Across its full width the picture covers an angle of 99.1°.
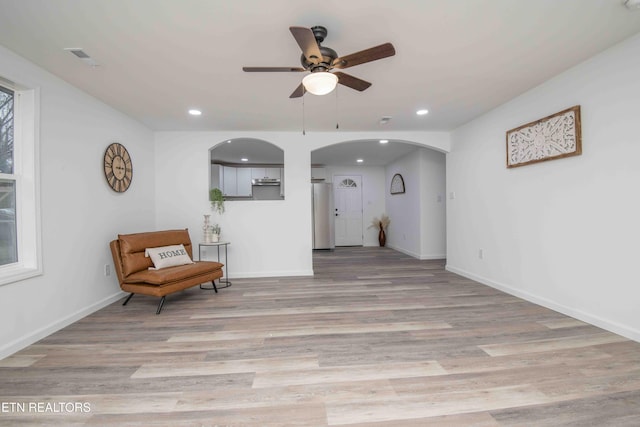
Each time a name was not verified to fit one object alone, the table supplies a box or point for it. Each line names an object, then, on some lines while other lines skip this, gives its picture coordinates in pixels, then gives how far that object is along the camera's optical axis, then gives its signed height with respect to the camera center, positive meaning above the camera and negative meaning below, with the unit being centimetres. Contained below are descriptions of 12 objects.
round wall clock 327 +60
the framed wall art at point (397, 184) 709 +73
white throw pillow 324 -52
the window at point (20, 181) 228 +30
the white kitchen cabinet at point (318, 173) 769 +111
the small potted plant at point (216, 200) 426 +21
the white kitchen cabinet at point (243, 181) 742 +87
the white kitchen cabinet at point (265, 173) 747 +110
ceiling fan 174 +103
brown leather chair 293 -65
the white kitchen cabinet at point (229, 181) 723 +86
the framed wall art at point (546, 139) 262 +75
